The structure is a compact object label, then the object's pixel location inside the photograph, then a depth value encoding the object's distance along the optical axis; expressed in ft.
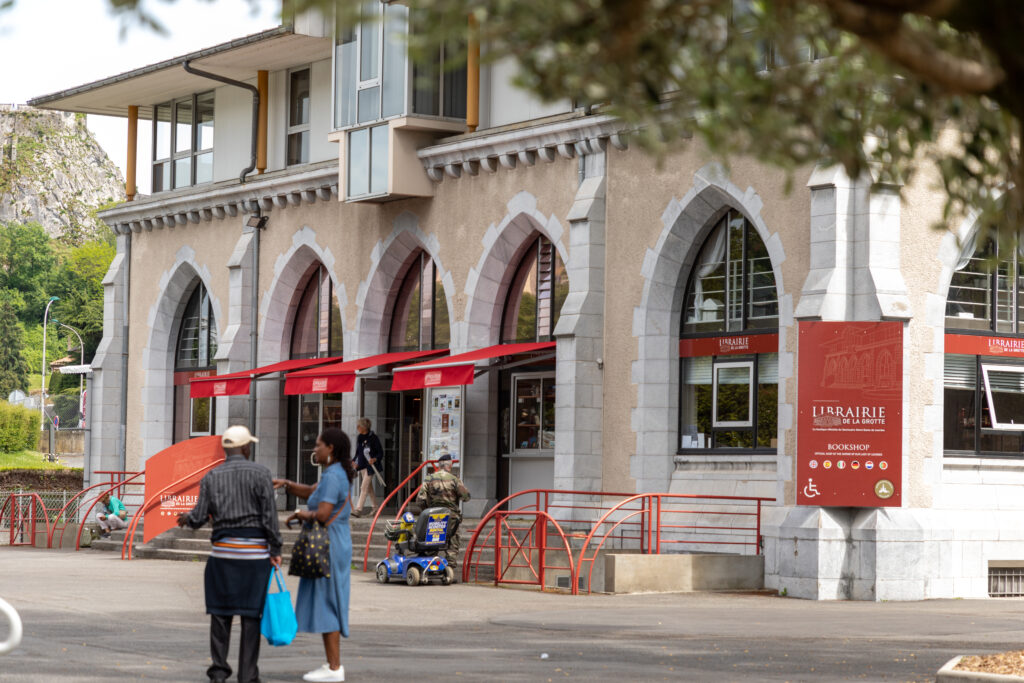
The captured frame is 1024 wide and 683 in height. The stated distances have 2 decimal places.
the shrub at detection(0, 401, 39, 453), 269.44
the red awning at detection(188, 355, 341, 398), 94.22
